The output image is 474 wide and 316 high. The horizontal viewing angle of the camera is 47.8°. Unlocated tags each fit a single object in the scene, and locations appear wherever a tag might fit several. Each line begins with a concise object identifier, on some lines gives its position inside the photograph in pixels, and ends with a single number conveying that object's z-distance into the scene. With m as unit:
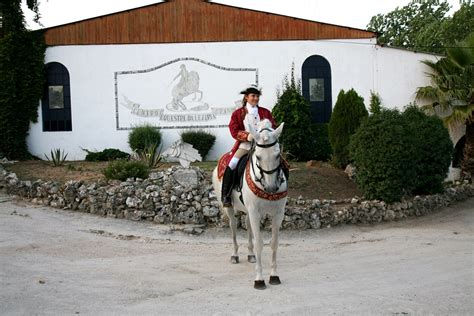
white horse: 6.97
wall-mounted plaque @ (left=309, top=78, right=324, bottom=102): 20.66
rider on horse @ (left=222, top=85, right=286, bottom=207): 8.36
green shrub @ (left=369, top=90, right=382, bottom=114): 19.83
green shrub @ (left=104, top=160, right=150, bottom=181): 13.98
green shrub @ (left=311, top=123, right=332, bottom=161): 19.59
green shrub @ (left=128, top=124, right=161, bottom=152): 19.36
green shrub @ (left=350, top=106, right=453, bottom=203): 13.13
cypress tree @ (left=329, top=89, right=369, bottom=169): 16.48
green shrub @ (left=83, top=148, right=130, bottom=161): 19.53
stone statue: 14.45
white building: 20.20
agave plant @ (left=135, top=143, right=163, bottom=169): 15.95
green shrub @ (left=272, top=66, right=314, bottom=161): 19.11
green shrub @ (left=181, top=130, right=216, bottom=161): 19.44
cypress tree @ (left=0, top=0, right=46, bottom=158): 19.41
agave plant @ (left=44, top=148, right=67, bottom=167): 17.17
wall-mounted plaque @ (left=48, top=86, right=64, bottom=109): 20.56
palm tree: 17.77
